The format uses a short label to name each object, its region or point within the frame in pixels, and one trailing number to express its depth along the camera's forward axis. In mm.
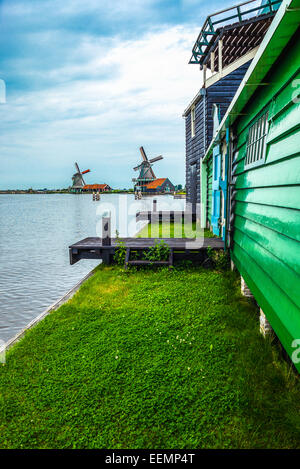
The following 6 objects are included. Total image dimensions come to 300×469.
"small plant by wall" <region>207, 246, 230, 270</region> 6871
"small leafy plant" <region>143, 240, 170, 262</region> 7312
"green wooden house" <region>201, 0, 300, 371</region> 2361
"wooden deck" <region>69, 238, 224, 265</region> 7301
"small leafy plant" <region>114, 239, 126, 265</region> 7589
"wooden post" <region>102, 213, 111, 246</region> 7700
